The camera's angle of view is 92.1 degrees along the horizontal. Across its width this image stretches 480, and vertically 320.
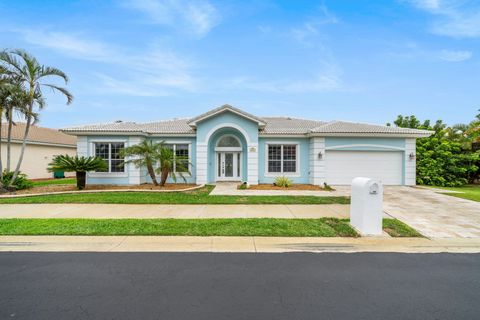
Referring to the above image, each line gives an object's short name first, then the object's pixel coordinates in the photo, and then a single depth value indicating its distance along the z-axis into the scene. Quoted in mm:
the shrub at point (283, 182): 14689
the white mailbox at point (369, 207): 6023
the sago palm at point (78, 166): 12827
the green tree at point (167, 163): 13336
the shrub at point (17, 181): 12419
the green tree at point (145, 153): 13234
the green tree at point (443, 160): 16578
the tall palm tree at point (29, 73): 11732
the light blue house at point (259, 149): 15250
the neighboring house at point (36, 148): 18922
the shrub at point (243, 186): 13772
